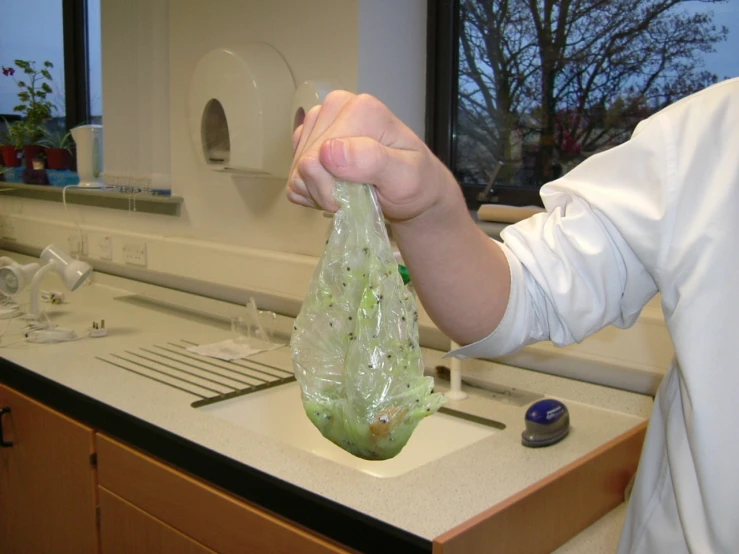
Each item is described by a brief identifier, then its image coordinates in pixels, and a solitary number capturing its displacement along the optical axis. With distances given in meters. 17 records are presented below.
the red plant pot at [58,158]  3.23
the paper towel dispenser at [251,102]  1.87
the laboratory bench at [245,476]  1.01
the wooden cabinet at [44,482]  1.51
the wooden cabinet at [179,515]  1.09
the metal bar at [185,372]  1.54
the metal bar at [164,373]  1.53
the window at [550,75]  1.55
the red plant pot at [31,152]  3.28
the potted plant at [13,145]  3.35
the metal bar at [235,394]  1.43
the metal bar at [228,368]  1.62
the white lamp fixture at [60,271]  2.08
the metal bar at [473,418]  1.35
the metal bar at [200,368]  1.57
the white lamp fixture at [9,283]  2.11
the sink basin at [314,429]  1.39
